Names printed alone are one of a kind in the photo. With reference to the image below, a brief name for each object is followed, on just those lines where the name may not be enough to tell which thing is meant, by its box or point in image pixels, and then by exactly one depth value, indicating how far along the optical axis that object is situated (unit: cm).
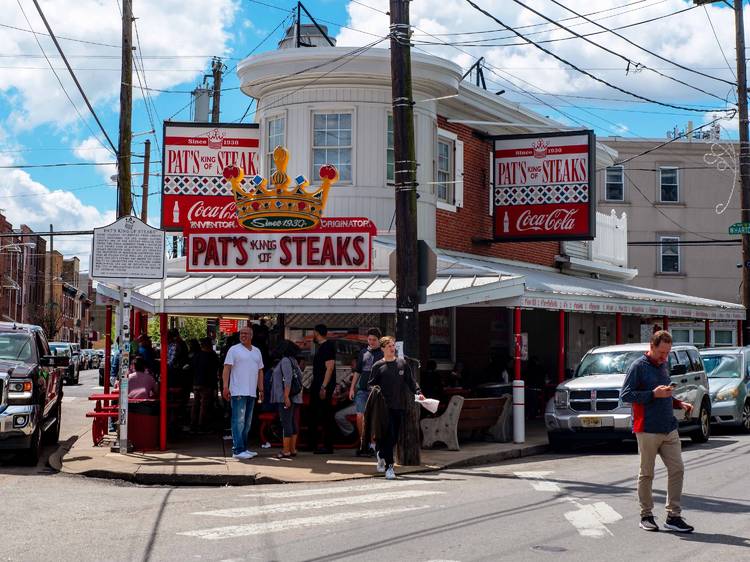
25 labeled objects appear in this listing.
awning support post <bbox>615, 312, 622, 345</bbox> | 2219
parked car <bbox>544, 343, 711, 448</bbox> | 1595
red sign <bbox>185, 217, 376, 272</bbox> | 1686
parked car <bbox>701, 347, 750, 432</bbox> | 1938
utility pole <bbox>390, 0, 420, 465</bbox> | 1384
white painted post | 1662
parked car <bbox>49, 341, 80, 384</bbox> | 4078
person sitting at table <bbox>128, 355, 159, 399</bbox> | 1527
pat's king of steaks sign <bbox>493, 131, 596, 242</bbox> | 2111
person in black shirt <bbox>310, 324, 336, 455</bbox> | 1478
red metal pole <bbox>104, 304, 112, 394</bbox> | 1845
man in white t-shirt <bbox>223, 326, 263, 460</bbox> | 1414
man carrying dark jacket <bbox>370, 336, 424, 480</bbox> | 1270
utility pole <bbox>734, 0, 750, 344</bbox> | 2684
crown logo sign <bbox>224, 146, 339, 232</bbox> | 1712
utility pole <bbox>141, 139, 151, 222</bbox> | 3616
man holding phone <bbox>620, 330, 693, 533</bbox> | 884
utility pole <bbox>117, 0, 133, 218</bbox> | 2009
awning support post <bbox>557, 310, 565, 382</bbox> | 1914
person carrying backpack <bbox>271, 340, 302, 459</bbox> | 1412
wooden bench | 1573
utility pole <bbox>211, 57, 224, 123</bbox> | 3312
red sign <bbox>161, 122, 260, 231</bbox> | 2033
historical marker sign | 1449
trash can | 1515
